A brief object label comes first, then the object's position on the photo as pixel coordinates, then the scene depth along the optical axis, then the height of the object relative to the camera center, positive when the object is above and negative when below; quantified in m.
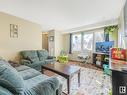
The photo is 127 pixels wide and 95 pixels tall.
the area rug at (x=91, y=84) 1.76 -1.04
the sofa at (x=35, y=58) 2.77 -0.47
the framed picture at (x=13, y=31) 2.93 +0.67
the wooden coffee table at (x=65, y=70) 1.73 -0.61
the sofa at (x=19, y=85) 0.84 -0.49
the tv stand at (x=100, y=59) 3.39 -0.57
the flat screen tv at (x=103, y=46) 3.45 +0.05
